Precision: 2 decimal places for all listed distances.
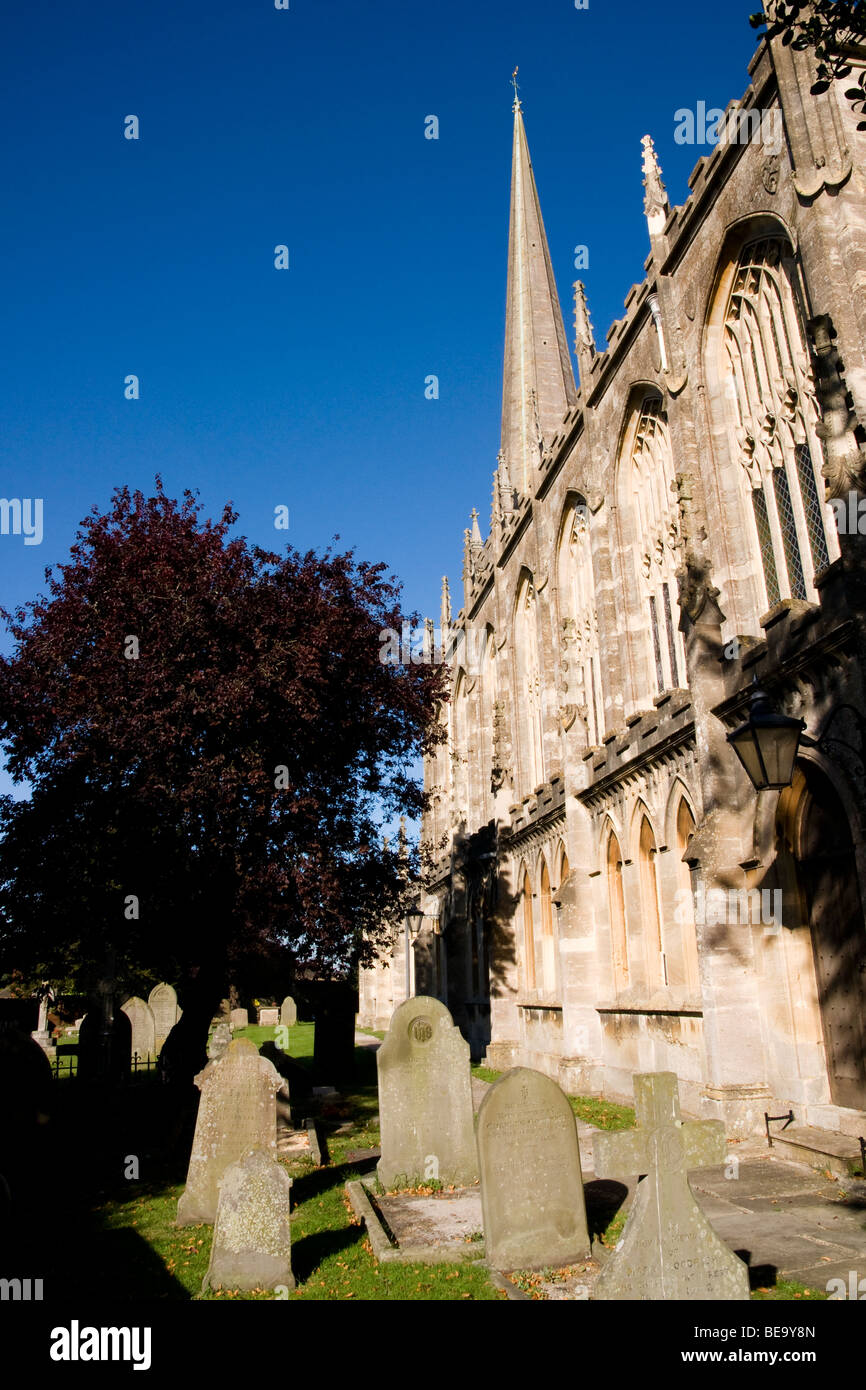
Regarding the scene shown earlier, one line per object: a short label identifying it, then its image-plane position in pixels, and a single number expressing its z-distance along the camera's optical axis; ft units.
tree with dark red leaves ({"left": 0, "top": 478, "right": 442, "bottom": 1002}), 45.21
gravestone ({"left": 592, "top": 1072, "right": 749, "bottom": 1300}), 17.06
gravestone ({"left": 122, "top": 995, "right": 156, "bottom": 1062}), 85.76
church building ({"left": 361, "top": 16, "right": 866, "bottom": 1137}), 34.65
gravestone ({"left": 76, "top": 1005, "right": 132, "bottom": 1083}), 61.00
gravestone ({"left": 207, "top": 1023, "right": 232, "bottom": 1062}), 32.81
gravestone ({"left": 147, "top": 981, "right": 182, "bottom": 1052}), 88.94
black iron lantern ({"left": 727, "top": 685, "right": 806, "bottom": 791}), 25.11
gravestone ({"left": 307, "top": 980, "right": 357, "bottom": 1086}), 71.56
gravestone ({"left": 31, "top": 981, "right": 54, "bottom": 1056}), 105.70
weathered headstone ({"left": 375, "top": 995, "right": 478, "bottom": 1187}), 33.22
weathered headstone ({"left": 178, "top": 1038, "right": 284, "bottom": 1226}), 30.50
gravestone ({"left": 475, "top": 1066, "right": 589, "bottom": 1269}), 22.86
